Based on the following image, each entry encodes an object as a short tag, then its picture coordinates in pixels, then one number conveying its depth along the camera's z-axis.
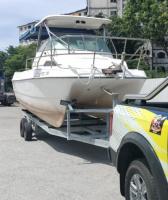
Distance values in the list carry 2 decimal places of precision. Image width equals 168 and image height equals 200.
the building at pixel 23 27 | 136.74
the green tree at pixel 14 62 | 57.55
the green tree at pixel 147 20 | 32.83
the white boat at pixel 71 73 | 10.27
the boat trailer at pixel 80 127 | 9.93
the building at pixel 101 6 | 90.00
